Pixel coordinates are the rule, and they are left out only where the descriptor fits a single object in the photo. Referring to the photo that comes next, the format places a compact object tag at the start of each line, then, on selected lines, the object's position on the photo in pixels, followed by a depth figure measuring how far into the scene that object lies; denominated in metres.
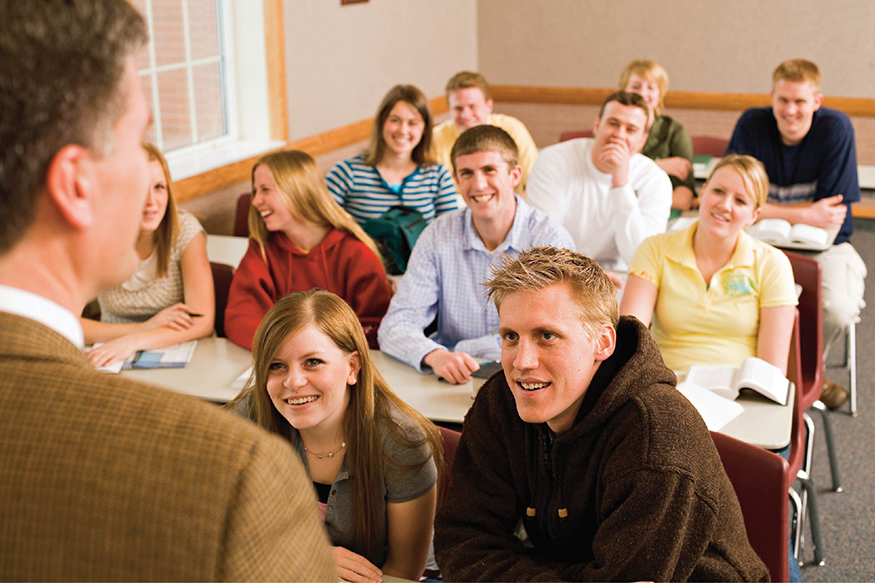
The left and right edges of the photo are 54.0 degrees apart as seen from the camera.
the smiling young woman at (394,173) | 4.20
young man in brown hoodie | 1.49
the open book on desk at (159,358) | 2.71
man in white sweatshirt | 3.64
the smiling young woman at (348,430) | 1.87
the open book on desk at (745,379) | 2.32
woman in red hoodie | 3.03
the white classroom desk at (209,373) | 2.52
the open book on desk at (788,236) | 3.68
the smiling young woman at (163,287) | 2.91
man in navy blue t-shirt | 3.79
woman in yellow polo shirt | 2.61
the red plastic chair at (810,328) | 2.91
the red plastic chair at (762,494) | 1.78
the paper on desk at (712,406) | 2.22
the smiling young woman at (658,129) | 4.76
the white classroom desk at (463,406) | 2.18
